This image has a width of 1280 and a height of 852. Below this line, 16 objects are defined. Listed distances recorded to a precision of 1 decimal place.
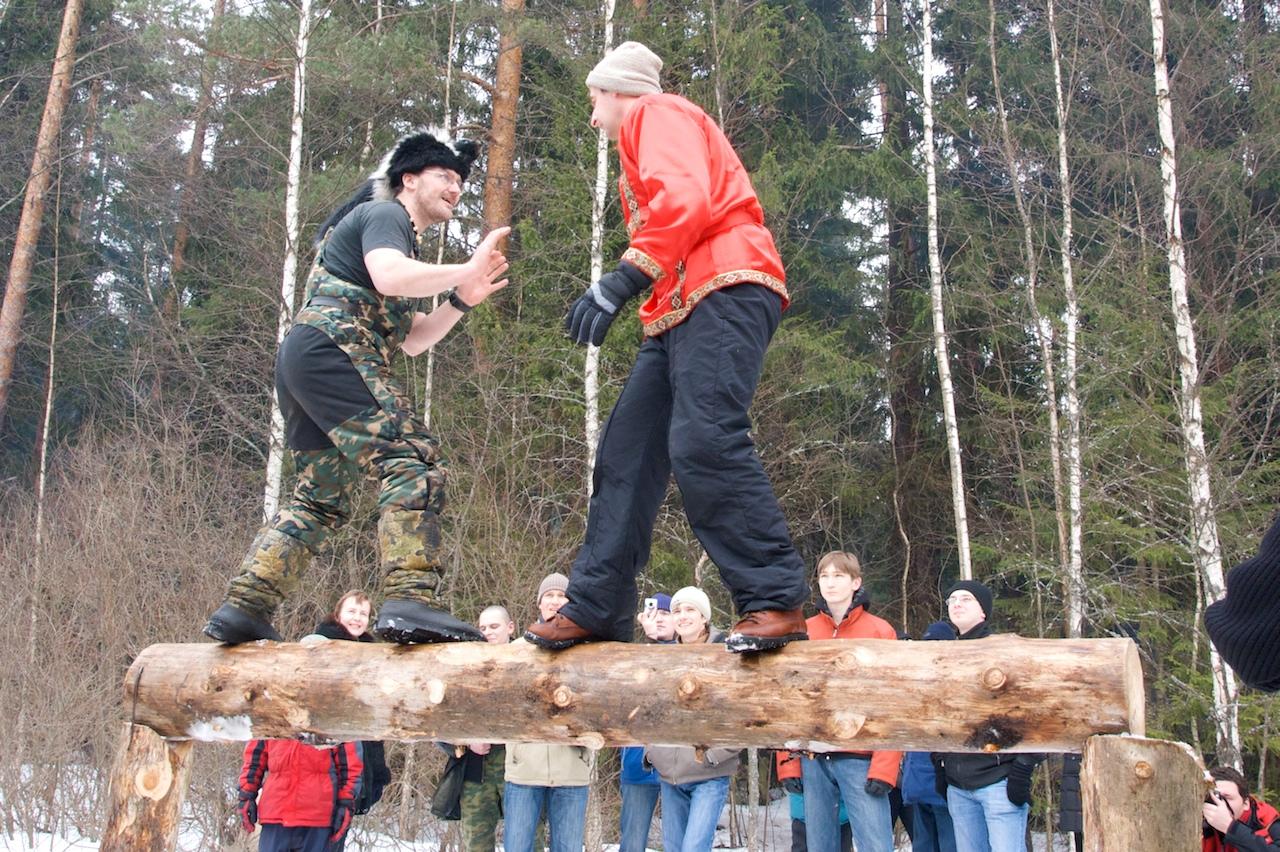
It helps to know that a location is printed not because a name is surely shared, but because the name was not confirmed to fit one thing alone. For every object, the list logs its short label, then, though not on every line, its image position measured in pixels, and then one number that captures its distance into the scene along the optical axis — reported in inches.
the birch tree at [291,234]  536.7
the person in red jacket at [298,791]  262.1
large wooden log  140.2
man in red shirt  150.2
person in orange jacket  259.9
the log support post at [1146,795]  133.0
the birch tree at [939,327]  555.8
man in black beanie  253.6
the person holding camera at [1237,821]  213.5
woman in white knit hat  271.0
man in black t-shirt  169.9
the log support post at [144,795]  186.1
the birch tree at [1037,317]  549.6
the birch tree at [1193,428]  395.5
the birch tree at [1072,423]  492.2
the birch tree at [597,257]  546.6
